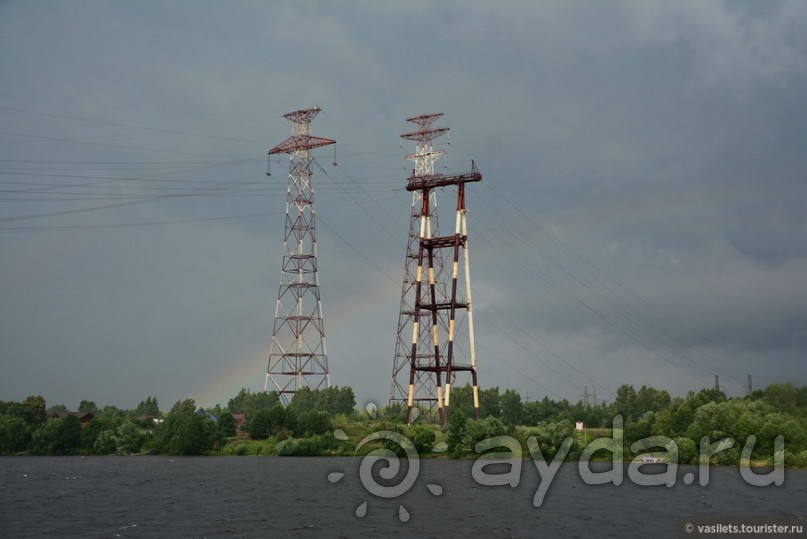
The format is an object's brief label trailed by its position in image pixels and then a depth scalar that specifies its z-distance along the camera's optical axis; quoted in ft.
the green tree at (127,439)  593.83
